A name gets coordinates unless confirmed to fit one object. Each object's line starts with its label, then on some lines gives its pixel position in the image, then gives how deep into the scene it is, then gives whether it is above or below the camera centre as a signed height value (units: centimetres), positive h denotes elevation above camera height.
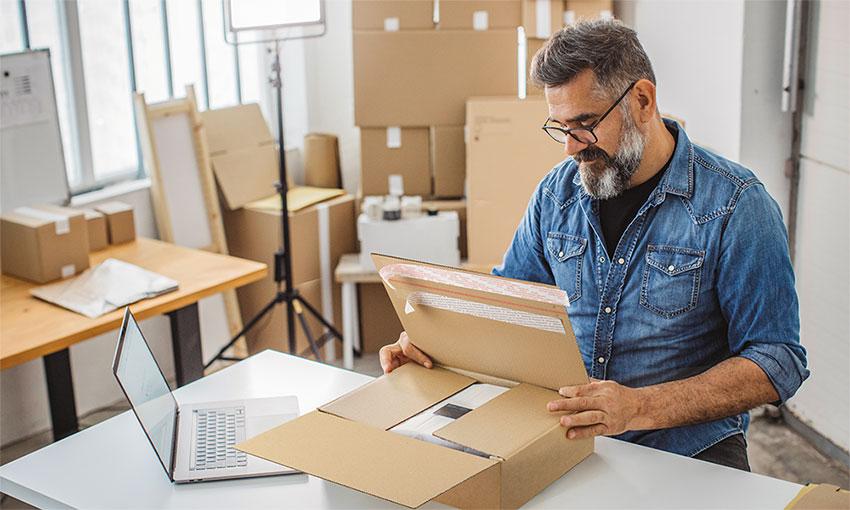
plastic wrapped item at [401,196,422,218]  399 -67
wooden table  264 -75
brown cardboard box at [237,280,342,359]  417 -118
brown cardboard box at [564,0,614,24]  404 +11
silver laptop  169 -73
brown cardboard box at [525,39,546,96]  402 -4
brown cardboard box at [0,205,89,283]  301 -59
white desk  163 -76
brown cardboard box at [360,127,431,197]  416 -50
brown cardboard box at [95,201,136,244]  342 -60
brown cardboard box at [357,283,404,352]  421 -119
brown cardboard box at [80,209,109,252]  335 -61
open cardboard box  152 -64
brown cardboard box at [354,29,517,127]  402 -13
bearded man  183 -46
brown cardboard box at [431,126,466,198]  412 -51
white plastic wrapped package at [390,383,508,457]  163 -64
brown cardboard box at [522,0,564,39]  400 +8
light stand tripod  378 -99
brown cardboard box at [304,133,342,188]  452 -53
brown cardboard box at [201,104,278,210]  413 -46
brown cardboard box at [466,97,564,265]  390 -48
